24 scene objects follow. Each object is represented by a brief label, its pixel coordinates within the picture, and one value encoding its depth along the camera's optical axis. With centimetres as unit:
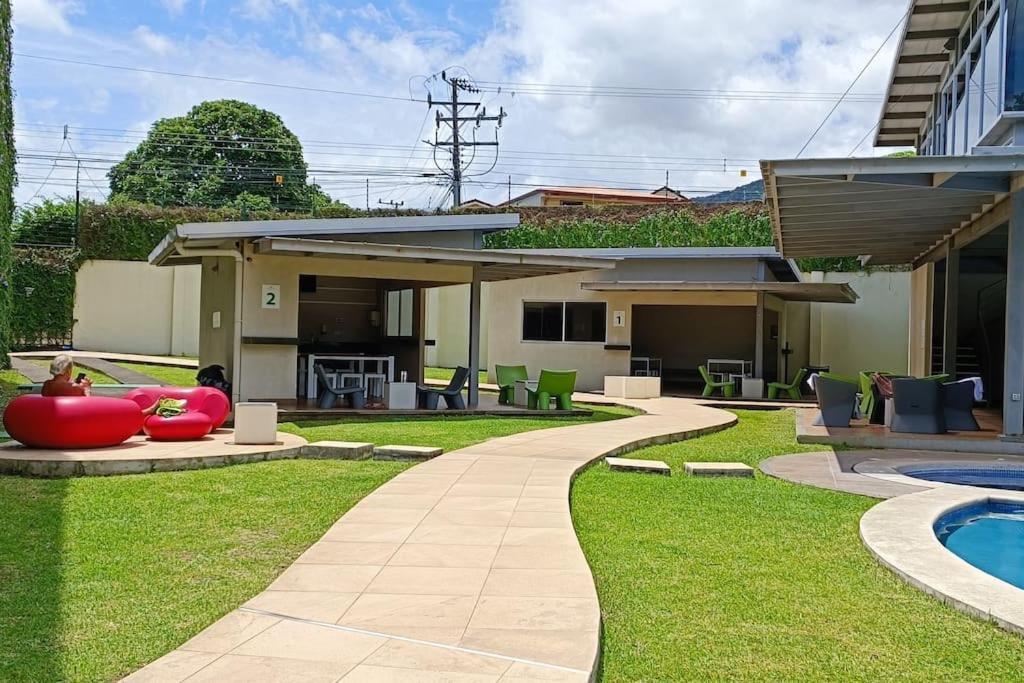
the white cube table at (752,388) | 2031
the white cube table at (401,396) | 1455
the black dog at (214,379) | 1446
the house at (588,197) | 4372
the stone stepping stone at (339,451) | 941
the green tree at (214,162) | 4797
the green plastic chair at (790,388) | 1972
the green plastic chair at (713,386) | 2022
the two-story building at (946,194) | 1010
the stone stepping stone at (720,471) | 880
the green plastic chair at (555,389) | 1534
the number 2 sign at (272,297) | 1448
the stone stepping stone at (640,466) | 889
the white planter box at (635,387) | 1936
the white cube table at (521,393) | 1622
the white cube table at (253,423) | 948
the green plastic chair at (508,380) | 1645
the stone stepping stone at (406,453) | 931
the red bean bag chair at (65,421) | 847
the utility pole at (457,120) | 3928
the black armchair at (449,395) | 1484
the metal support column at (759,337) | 2047
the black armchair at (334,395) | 1396
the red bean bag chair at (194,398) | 1005
